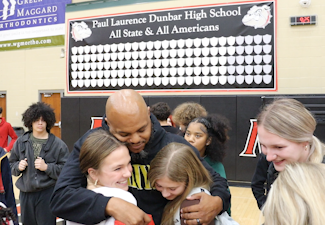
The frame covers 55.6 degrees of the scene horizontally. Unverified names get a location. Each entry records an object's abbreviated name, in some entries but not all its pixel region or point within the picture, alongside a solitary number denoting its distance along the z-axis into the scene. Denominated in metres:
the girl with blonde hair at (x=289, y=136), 1.57
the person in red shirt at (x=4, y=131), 6.45
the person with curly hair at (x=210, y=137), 2.90
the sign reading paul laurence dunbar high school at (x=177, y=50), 6.31
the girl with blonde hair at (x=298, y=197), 1.07
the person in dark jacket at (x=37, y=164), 3.28
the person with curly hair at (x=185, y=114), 3.55
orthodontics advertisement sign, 9.55
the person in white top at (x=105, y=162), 1.48
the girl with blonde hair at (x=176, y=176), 1.55
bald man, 1.34
